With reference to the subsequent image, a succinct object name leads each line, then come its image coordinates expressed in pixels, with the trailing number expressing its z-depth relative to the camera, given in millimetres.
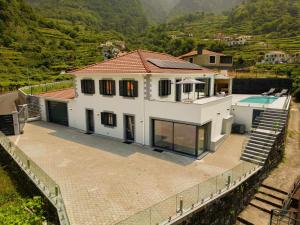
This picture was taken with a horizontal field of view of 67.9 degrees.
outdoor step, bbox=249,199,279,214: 12403
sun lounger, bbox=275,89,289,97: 28583
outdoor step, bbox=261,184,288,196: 13181
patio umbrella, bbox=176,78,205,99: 17016
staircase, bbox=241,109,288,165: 14766
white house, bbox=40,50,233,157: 15281
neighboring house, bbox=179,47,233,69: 46062
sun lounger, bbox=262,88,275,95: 30312
